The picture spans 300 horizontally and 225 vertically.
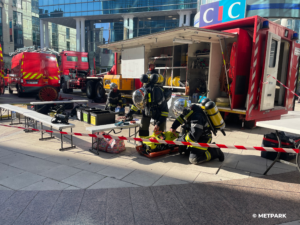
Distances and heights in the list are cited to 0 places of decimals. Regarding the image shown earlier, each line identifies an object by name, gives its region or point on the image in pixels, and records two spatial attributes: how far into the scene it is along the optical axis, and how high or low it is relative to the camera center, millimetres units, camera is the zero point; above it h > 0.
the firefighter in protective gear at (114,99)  8078 -805
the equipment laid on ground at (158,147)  4488 -1397
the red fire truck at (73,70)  15773 +401
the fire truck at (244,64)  6324 +489
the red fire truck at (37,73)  12211 +71
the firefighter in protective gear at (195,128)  3988 -883
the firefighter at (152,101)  4723 -490
